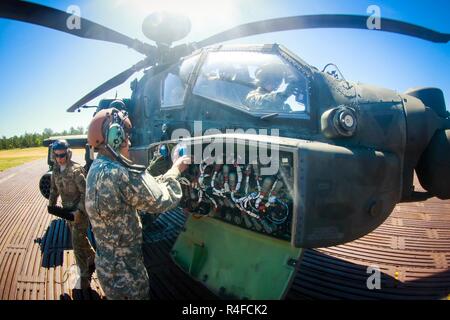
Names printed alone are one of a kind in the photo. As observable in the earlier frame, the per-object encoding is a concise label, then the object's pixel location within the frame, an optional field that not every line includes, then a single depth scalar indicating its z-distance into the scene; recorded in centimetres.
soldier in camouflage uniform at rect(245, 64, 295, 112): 333
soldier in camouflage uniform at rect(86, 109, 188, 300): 238
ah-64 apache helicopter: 241
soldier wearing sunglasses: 407
